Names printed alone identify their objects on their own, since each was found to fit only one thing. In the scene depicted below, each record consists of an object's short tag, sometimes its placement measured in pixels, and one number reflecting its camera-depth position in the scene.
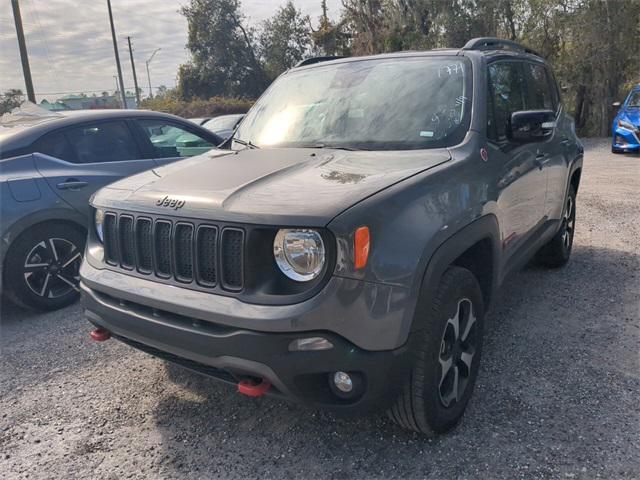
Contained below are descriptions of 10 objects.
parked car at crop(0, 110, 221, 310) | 4.35
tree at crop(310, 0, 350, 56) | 32.19
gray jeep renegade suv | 2.09
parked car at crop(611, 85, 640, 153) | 12.37
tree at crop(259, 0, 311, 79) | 38.06
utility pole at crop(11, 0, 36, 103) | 17.88
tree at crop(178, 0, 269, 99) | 36.81
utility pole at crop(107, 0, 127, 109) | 29.28
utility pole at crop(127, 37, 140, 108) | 41.47
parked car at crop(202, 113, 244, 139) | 11.67
